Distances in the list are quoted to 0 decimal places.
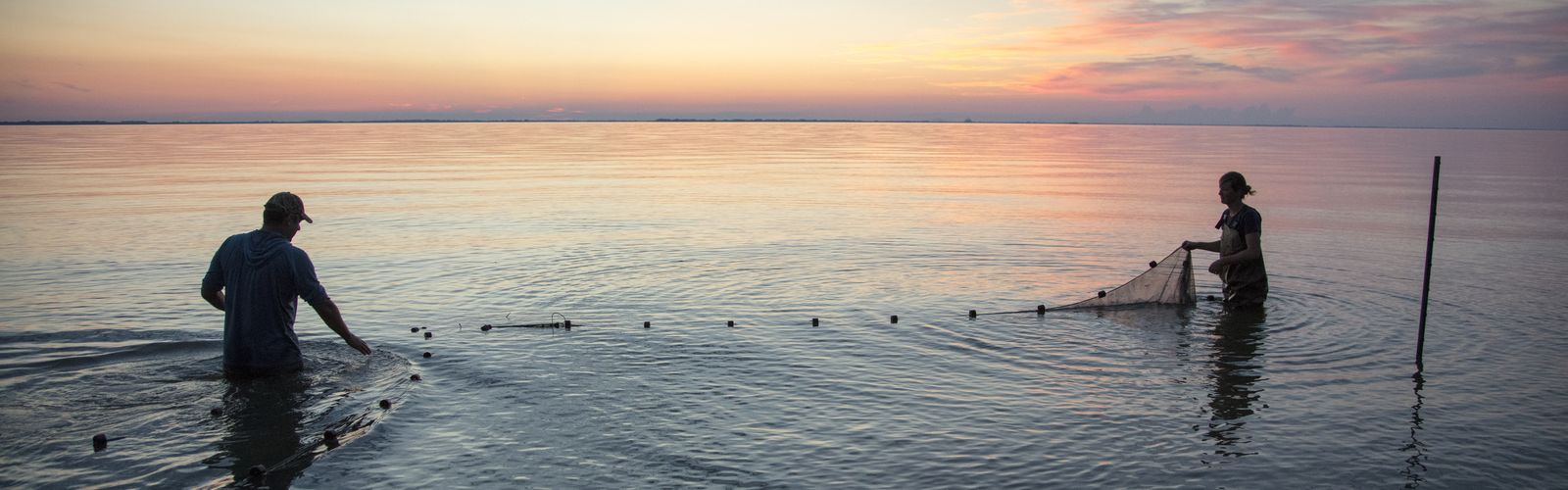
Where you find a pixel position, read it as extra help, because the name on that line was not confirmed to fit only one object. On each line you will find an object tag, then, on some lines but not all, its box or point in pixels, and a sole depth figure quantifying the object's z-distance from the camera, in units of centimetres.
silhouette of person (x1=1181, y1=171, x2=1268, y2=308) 1178
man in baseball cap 791
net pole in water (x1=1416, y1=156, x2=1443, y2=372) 949
